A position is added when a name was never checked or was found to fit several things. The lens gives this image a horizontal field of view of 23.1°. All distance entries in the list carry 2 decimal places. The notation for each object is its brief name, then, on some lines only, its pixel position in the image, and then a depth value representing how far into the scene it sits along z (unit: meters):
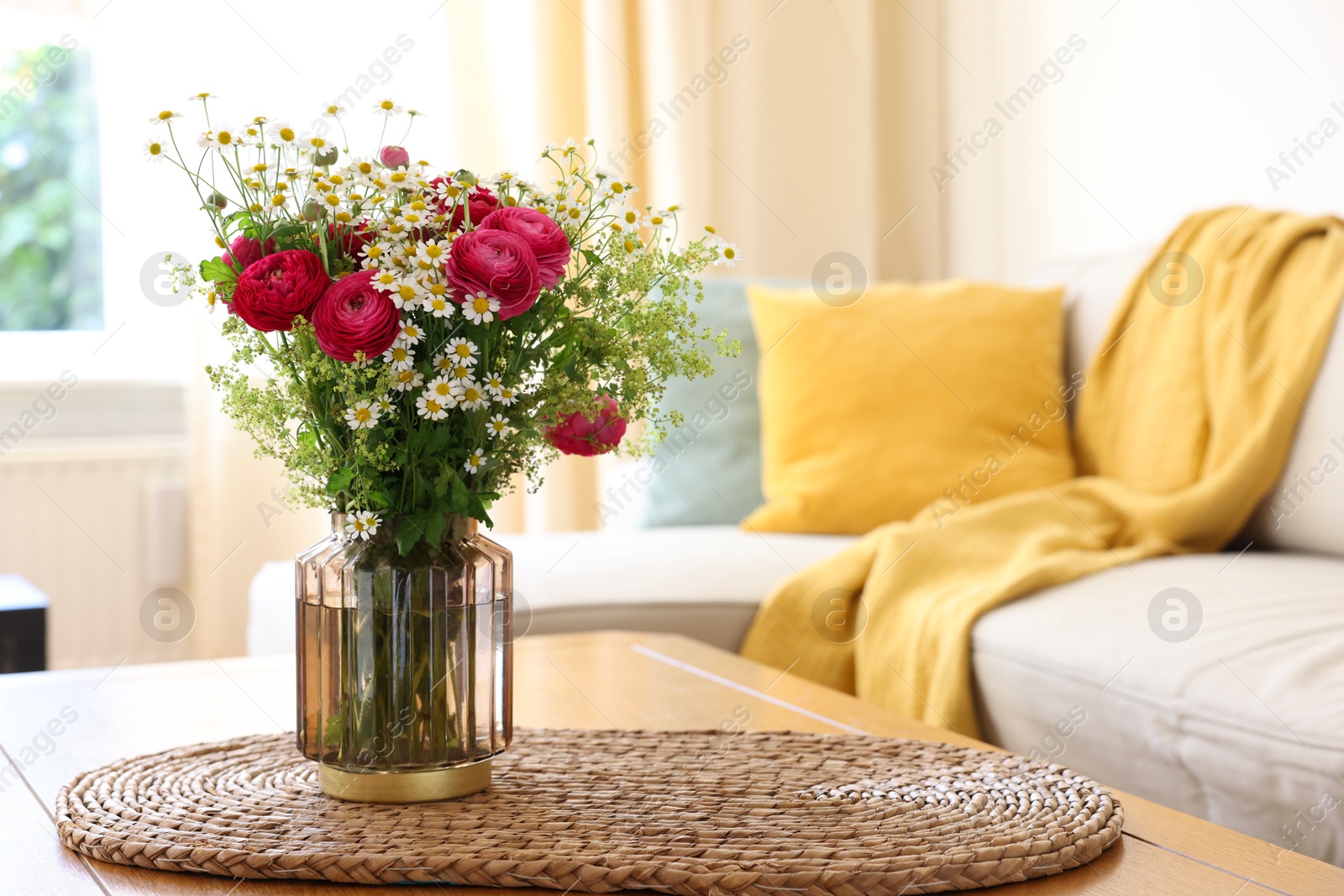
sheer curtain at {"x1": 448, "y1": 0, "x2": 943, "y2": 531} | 5.14
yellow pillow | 3.61
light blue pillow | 3.88
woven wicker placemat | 1.83
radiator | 4.79
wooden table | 1.84
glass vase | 1.90
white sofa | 2.28
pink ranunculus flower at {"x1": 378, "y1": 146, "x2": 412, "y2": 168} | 1.91
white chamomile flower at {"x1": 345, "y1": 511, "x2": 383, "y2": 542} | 1.88
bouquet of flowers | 1.86
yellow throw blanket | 2.84
